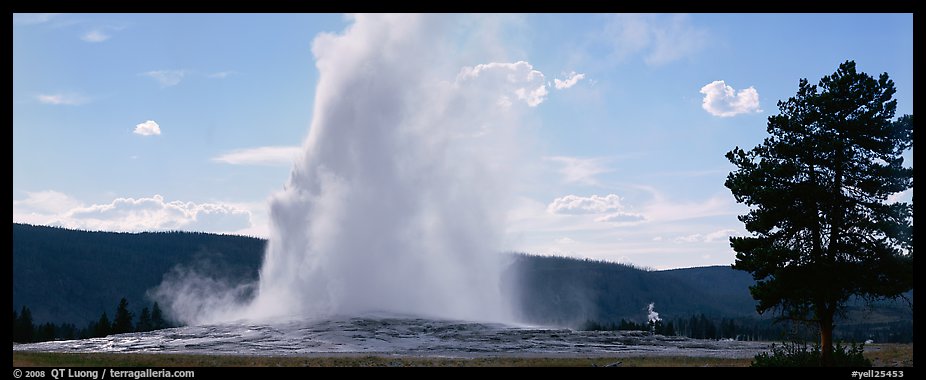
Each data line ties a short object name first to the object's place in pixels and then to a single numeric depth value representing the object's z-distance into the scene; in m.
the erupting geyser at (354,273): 92.56
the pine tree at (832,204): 32.38
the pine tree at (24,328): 89.69
